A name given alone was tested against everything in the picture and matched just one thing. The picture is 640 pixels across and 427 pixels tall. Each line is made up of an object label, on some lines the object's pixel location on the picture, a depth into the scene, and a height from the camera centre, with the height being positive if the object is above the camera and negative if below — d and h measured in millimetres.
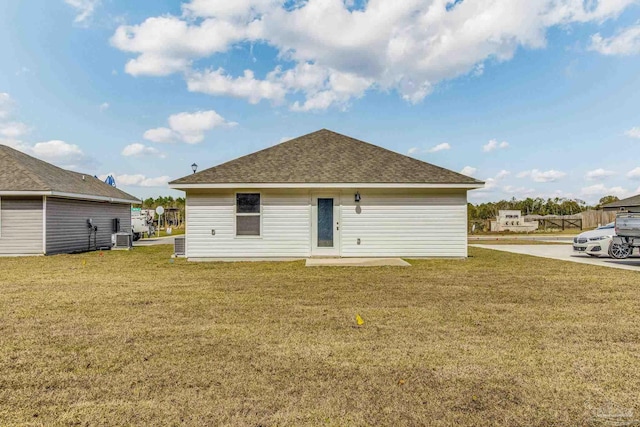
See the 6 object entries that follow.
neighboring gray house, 14219 +471
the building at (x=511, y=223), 32188 -235
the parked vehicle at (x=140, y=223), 24875 -232
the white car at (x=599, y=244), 12898 -871
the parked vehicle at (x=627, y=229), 11047 -274
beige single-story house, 12188 +76
